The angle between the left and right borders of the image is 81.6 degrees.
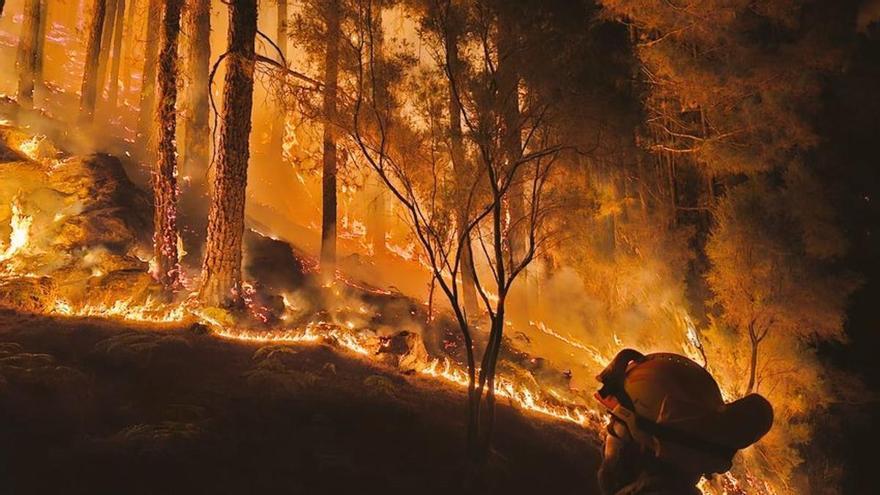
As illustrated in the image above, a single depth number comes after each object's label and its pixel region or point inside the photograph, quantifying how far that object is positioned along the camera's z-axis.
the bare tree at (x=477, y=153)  6.39
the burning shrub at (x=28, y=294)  8.10
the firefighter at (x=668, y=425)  2.30
